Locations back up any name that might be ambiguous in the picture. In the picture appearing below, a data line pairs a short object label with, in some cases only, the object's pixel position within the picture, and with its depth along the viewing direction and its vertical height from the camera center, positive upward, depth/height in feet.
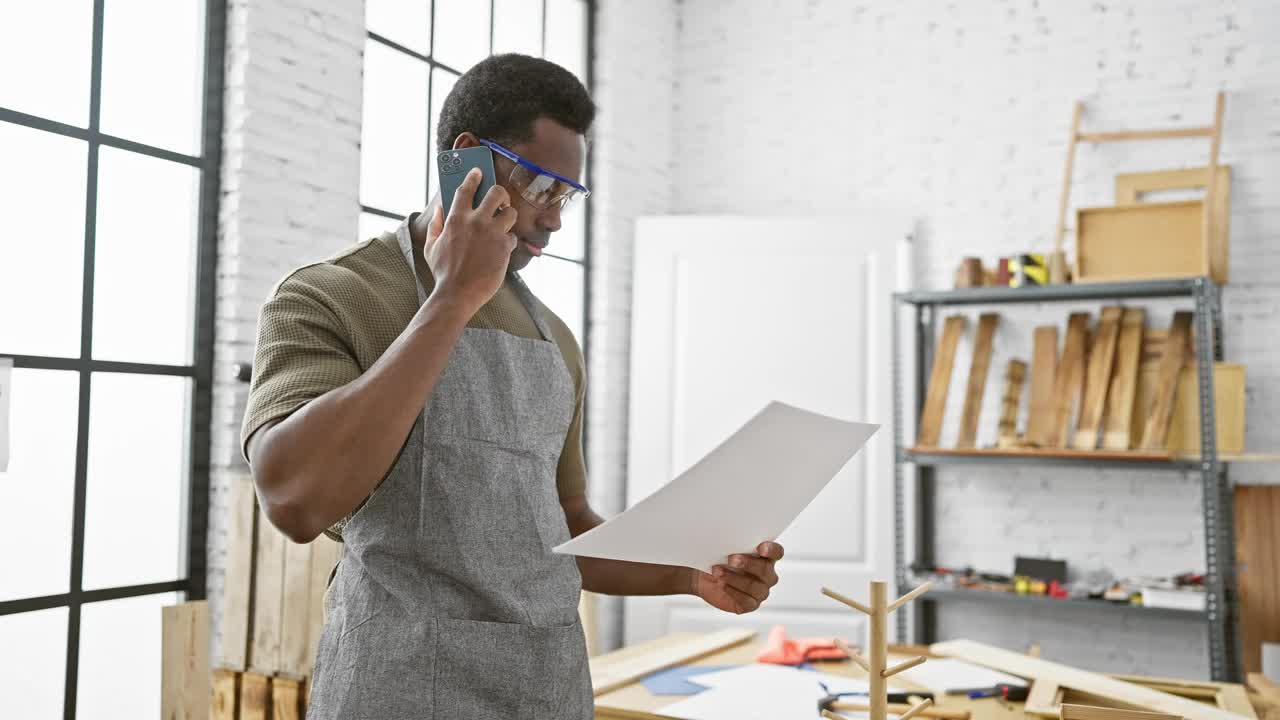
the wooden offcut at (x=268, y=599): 8.05 -1.39
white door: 14.07 +0.82
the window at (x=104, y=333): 8.16 +0.68
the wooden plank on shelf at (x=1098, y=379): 12.67 +0.62
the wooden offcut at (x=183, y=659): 5.35 -1.24
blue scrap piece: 6.86 -1.73
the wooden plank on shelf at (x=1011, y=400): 13.32 +0.37
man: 3.74 -0.09
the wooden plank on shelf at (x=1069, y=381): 12.97 +0.60
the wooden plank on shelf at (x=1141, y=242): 12.31 +2.22
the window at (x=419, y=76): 11.60 +3.93
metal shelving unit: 11.65 -0.41
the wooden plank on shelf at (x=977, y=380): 13.62 +0.63
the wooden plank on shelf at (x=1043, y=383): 13.17 +0.59
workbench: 6.30 -1.72
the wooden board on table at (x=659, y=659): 7.03 -1.73
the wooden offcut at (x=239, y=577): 8.23 -1.25
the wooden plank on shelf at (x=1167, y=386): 12.28 +0.53
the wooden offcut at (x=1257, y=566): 11.76 -1.51
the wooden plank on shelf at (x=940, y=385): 13.66 +0.55
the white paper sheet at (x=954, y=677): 6.90 -1.68
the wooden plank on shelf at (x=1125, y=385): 12.51 +0.55
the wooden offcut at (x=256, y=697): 8.05 -2.13
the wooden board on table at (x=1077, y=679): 6.20 -1.63
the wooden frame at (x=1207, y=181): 12.23 +3.04
